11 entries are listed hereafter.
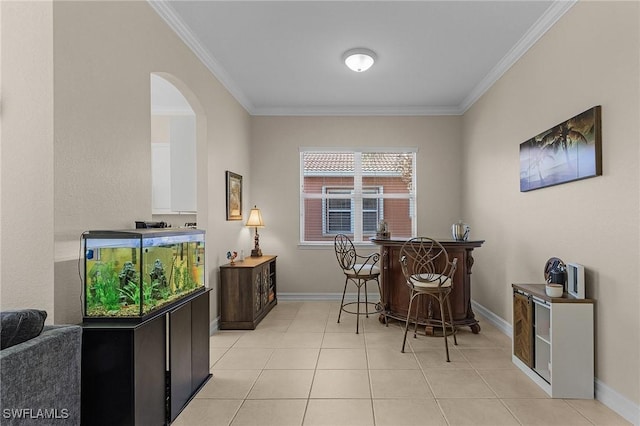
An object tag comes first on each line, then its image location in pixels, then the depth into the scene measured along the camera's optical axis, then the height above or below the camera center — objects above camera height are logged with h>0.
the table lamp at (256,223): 5.07 -0.14
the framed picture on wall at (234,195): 4.43 +0.23
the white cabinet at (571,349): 2.49 -0.97
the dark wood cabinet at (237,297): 4.11 -0.98
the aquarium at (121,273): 1.83 -0.32
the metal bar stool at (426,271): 3.35 -0.62
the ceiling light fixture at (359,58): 3.59 +1.60
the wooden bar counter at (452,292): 3.85 -0.89
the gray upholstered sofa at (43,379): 1.29 -0.66
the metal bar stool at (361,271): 4.24 -0.71
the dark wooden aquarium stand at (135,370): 1.80 -0.86
